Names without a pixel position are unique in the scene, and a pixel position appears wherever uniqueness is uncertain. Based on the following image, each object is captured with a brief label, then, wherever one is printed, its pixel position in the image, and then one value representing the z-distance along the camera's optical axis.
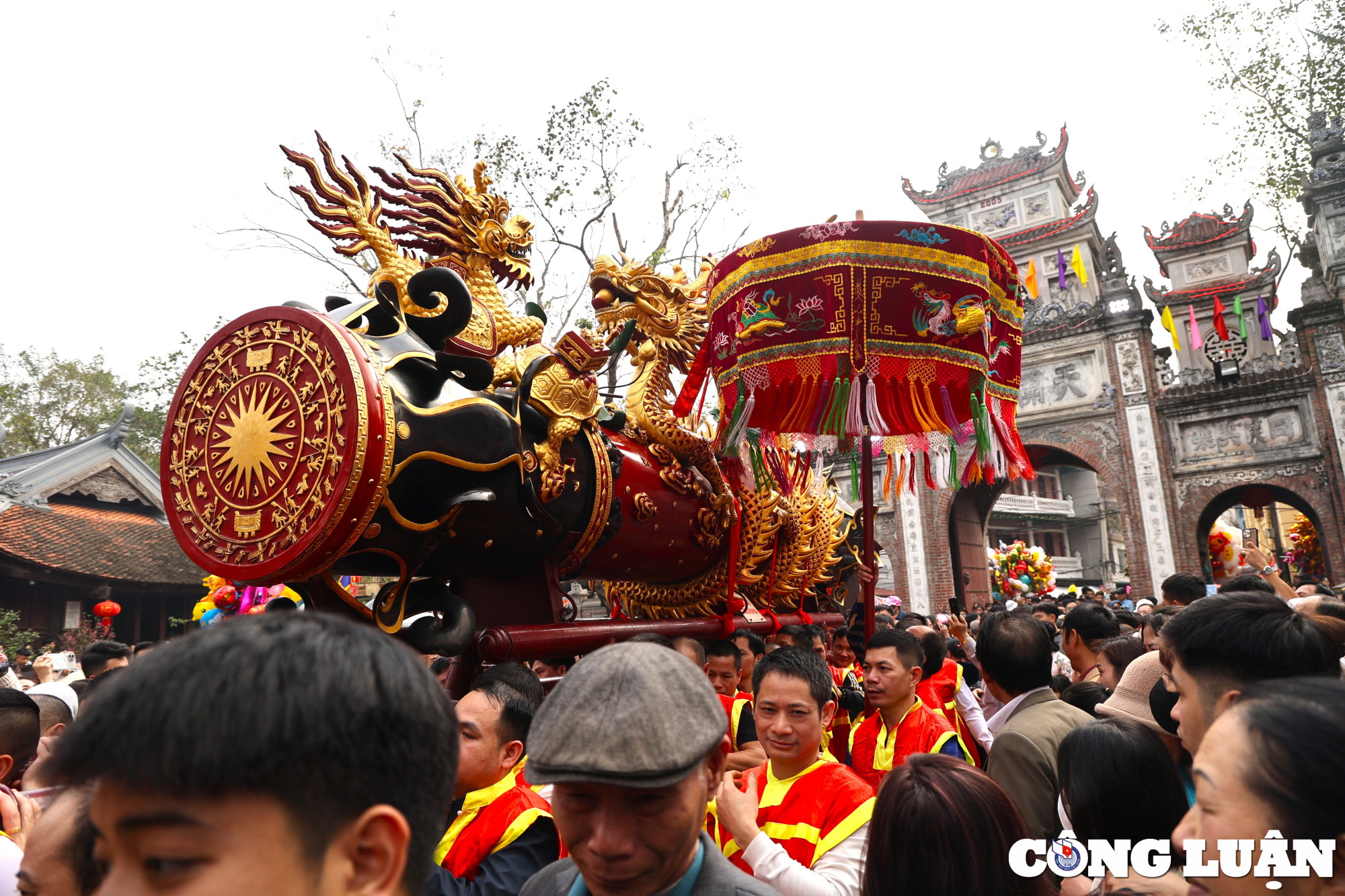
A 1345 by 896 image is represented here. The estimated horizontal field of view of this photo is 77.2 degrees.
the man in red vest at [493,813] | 2.29
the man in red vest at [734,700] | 3.28
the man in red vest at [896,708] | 3.31
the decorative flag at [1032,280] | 17.59
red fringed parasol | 4.53
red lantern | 11.54
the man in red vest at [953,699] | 4.18
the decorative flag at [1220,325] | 17.30
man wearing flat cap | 1.32
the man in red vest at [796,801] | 1.91
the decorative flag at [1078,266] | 18.17
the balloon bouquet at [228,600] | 5.77
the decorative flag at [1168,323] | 17.64
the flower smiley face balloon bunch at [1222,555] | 17.22
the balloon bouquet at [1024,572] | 17.39
